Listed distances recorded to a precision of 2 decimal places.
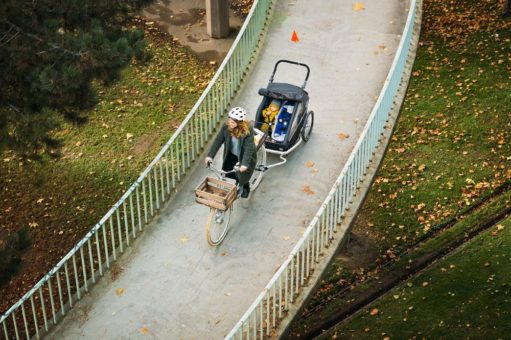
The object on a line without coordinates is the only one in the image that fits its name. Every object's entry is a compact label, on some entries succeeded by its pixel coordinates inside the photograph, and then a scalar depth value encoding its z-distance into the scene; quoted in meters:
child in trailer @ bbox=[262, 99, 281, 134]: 12.57
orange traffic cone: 15.28
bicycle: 10.84
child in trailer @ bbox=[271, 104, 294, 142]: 12.52
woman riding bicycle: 11.09
